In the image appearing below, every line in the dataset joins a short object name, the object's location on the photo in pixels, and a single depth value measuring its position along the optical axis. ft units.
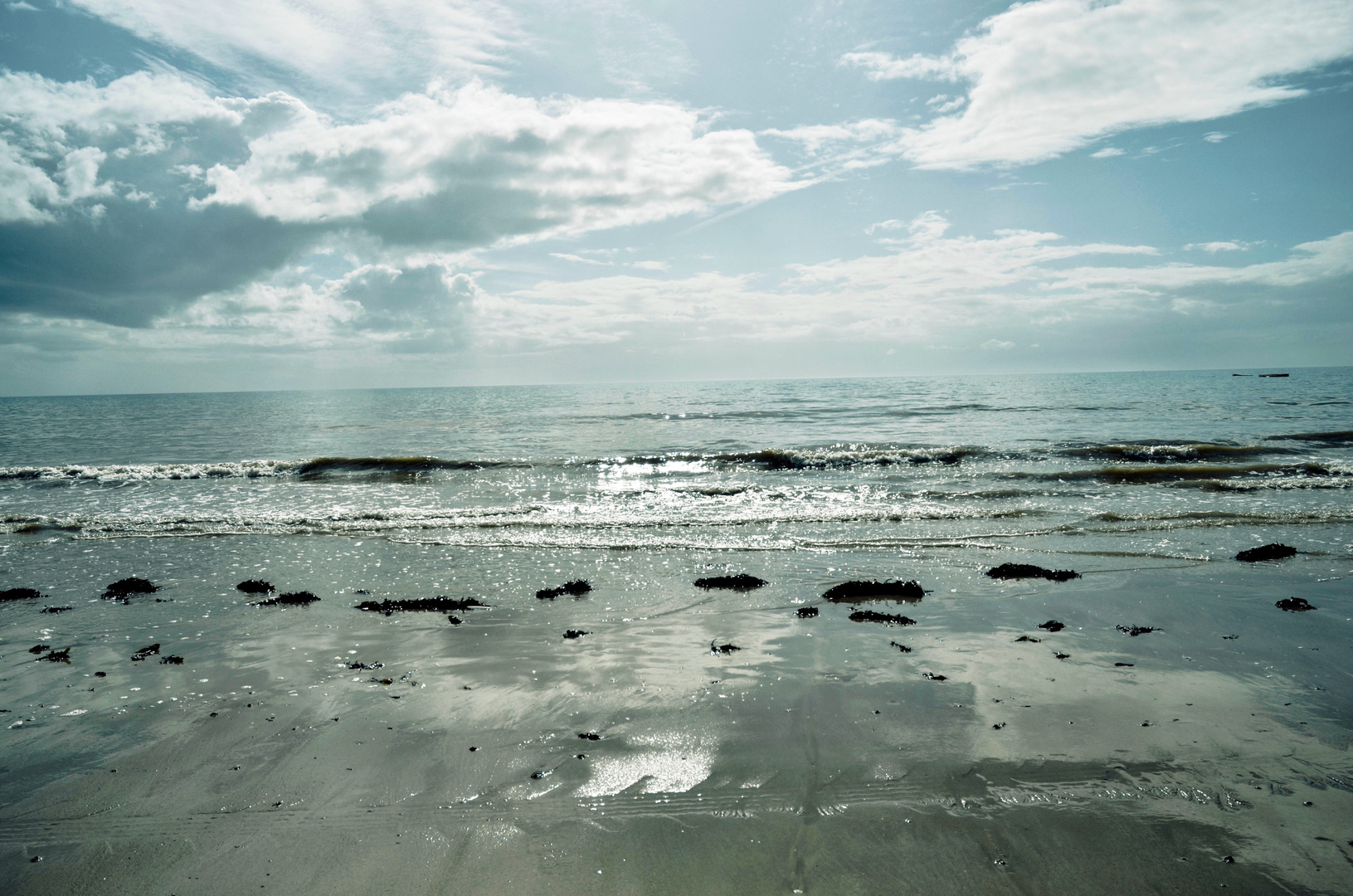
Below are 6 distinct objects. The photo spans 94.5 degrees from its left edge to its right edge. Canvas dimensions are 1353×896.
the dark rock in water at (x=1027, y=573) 32.19
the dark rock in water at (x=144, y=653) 22.97
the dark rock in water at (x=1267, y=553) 34.78
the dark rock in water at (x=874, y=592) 29.32
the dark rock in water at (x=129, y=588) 31.14
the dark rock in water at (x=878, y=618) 25.94
